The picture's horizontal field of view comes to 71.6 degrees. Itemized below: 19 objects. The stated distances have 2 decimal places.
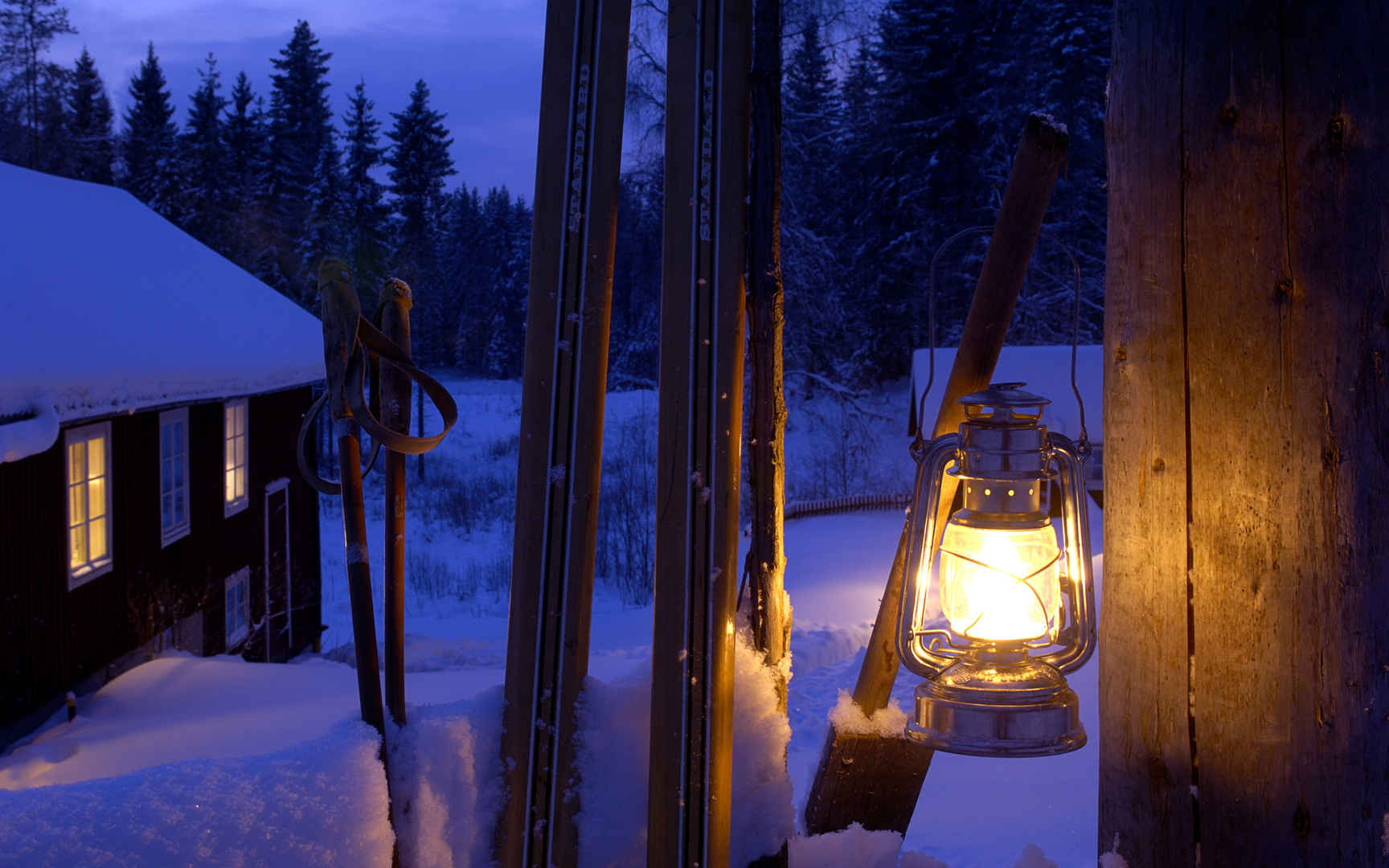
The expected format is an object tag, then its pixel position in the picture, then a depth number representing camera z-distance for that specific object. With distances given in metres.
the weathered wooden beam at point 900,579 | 1.93
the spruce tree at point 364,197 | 19.42
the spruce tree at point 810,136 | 11.16
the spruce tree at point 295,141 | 20.11
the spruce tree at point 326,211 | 19.34
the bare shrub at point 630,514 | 11.31
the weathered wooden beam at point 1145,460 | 1.60
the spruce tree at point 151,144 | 20.53
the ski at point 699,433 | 1.83
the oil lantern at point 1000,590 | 1.51
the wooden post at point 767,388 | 2.07
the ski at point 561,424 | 1.88
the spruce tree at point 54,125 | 21.33
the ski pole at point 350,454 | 1.70
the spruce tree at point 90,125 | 21.30
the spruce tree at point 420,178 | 22.34
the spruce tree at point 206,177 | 20.25
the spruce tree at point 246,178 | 20.10
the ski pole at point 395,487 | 1.83
